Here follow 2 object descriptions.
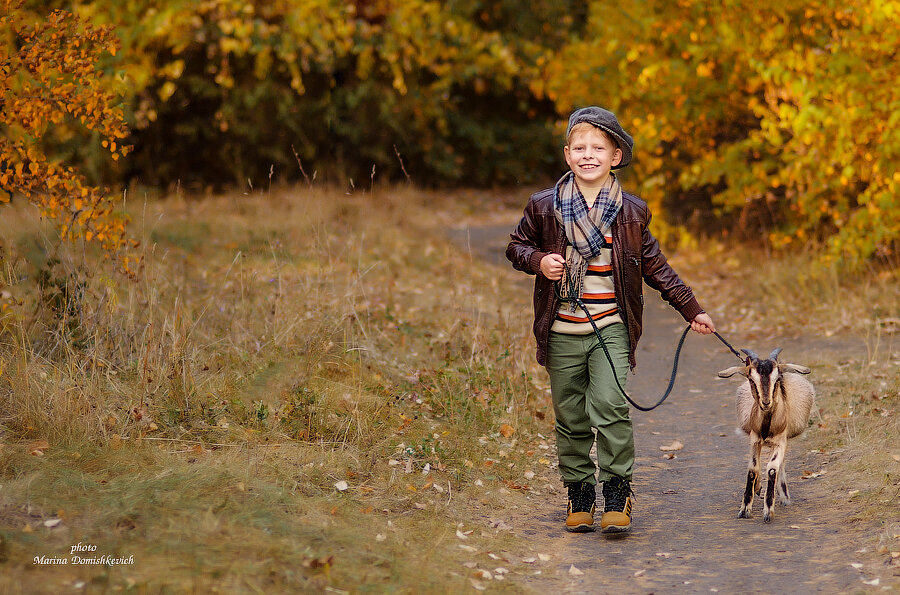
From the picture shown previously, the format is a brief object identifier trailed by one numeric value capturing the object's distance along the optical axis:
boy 9.75
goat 10.41
